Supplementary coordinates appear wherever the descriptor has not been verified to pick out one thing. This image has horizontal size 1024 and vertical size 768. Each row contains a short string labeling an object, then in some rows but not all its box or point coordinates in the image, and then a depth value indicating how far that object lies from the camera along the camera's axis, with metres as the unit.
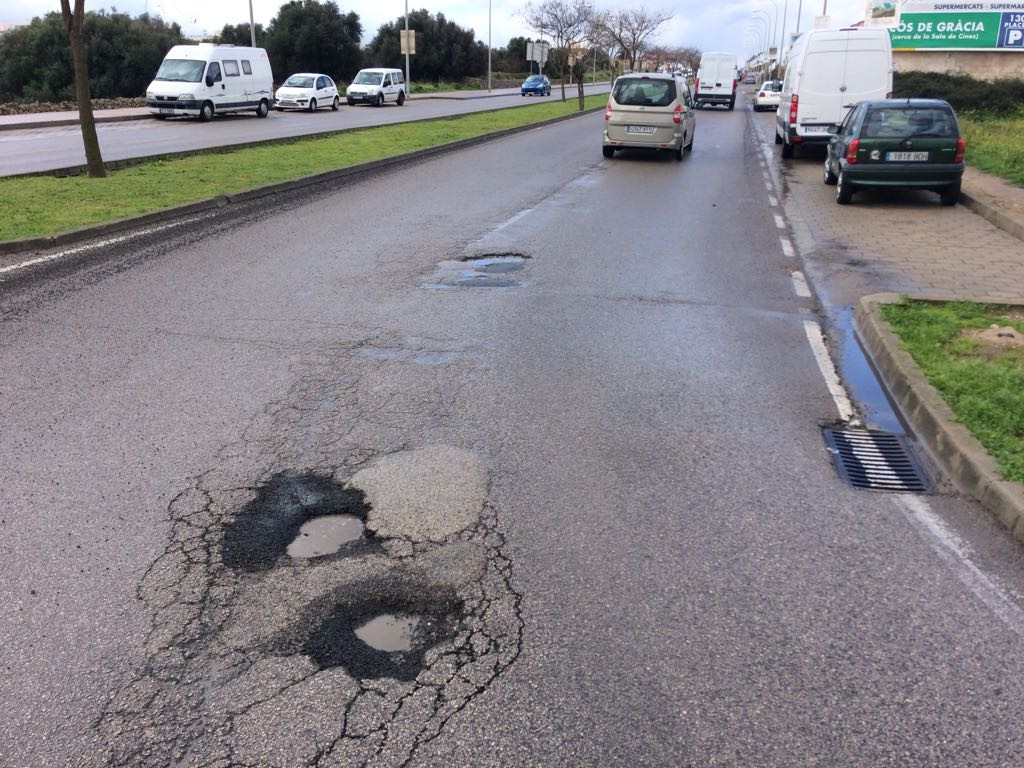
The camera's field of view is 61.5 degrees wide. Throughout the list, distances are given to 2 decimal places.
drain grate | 4.55
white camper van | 29.80
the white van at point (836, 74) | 18.98
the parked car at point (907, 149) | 13.23
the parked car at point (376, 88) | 44.75
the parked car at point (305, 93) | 38.47
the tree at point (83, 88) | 12.95
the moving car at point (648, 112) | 19.31
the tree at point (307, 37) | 64.56
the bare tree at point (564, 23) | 68.75
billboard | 39.78
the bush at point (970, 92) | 33.81
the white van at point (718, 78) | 47.16
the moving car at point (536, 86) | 63.44
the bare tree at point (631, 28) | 75.94
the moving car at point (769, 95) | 46.44
